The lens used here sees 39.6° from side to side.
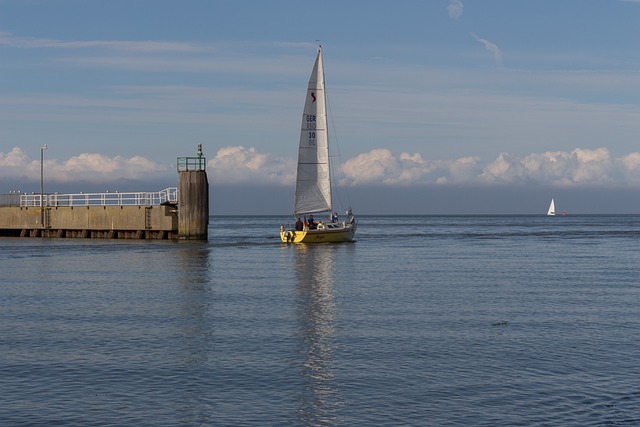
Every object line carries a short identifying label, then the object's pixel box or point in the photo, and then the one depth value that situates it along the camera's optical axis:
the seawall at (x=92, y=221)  78.56
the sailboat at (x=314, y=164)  73.12
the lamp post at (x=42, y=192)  88.69
